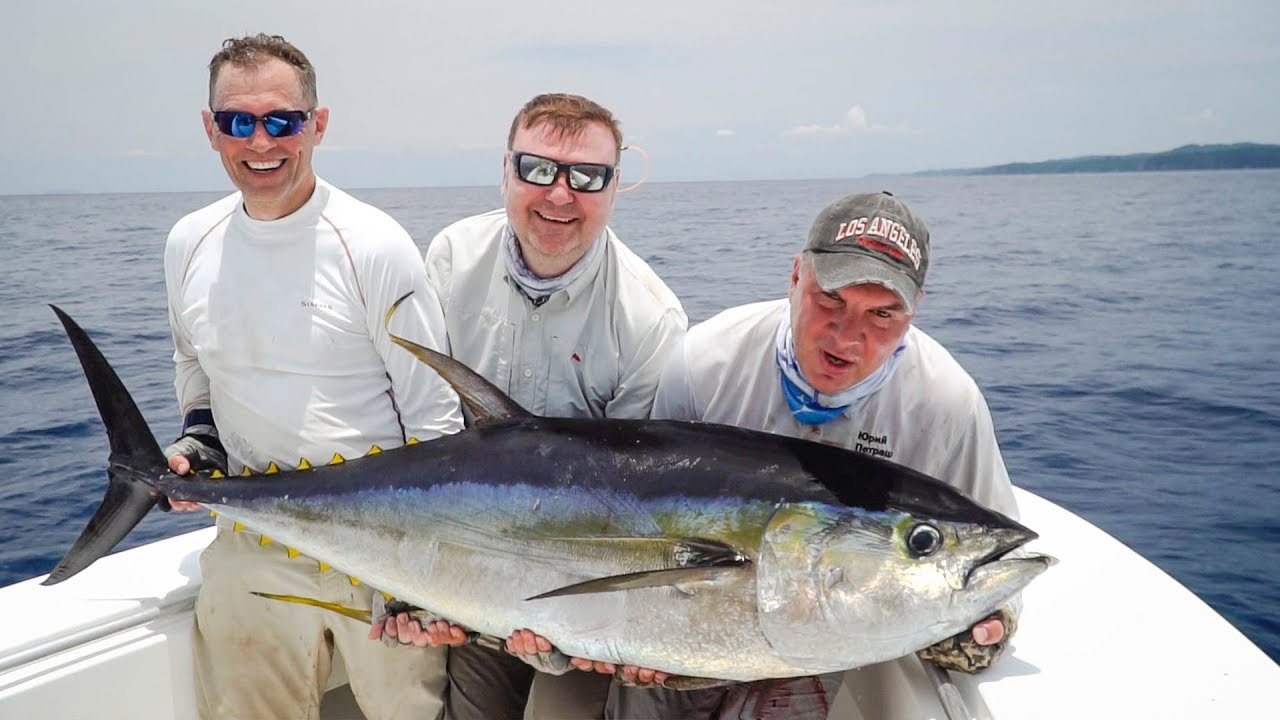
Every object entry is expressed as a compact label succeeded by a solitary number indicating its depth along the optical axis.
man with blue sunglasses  2.31
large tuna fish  1.54
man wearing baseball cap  1.97
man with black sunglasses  2.43
